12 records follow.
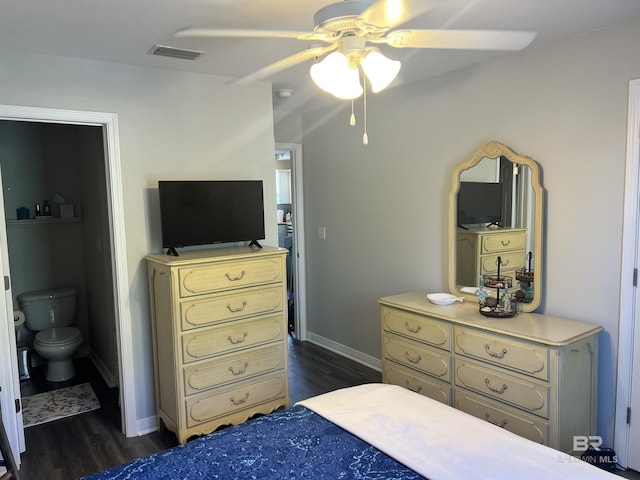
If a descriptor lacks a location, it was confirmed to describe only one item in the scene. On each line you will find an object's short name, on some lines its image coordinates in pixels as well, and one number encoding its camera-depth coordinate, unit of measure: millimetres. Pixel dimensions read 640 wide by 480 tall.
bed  1479
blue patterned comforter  1502
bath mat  3332
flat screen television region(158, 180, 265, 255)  3008
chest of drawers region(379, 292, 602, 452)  2367
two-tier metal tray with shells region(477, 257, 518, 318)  2797
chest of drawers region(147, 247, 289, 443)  2826
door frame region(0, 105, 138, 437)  2842
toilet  3905
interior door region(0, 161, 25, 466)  2688
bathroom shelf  4178
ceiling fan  1481
